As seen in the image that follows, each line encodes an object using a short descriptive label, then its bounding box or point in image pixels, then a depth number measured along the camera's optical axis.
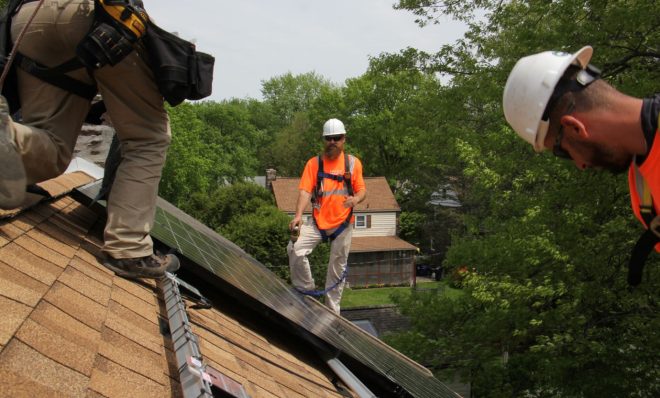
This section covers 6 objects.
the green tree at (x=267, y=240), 32.09
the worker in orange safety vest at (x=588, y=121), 1.88
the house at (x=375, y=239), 47.28
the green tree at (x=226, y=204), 39.81
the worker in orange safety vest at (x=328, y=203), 7.09
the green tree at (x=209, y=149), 48.03
